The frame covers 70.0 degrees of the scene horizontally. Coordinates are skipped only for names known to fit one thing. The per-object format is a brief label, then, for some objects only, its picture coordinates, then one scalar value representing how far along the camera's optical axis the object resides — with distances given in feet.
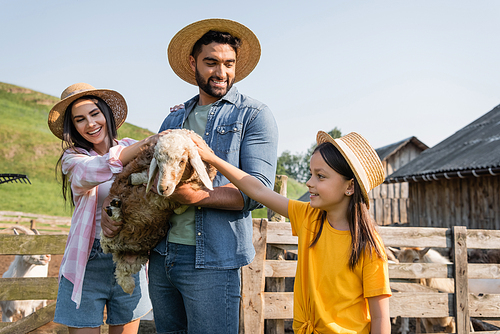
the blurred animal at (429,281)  18.88
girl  6.88
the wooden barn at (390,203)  69.90
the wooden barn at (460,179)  36.73
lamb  7.50
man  7.26
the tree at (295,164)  268.62
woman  8.18
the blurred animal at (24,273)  20.03
